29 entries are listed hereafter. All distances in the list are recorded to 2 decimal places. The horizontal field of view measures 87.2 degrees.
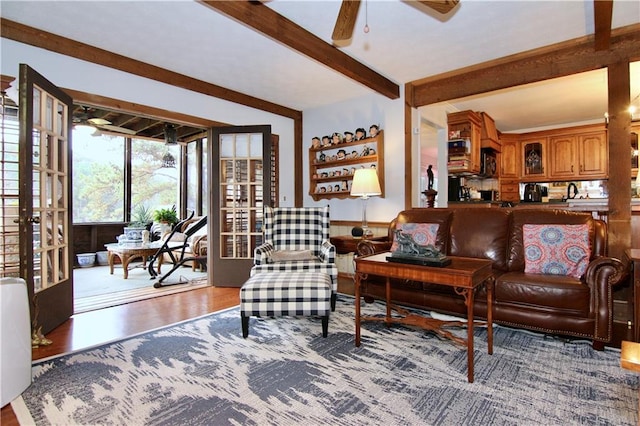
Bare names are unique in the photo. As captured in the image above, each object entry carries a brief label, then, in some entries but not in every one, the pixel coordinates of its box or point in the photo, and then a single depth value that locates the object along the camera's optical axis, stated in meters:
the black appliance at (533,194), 6.59
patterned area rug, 1.63
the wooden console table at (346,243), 4.04
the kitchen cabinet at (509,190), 6.83
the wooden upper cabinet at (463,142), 5.33
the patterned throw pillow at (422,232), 3.31
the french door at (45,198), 2.40
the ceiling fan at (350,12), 1.96
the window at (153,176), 7.09
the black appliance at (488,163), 6.05
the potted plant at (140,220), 6.23
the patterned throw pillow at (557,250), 2.58
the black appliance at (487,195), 6.55
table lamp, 4.03
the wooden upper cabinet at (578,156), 6.02
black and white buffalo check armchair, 3.62
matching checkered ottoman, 2.53
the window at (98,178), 6.40
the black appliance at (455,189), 5.95
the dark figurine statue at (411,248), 2.24
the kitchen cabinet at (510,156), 6.81
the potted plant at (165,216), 6.19
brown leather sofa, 2.29
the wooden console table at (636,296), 2.22
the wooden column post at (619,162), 3.04
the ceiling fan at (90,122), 5.10
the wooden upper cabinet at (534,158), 6.55
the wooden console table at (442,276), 1.96
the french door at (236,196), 4.43
